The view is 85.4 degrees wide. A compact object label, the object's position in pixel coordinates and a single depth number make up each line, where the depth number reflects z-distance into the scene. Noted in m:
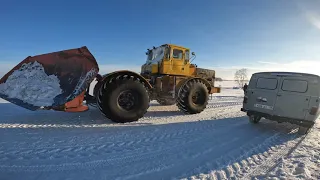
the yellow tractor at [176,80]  6.98
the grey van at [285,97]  4.77
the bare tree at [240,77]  56.51
